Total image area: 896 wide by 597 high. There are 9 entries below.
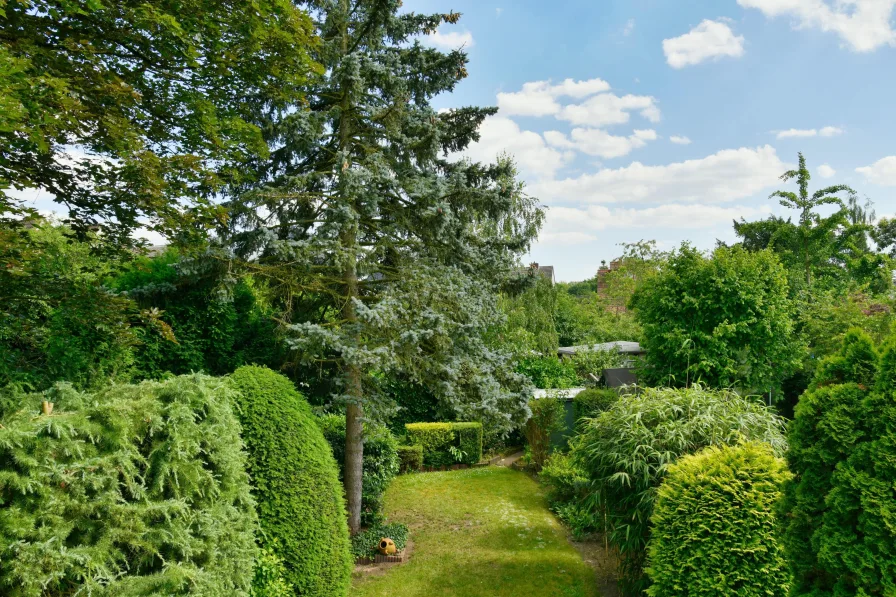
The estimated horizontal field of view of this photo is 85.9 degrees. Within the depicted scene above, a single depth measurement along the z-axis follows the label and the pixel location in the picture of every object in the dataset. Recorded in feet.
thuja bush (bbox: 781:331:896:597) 10.80
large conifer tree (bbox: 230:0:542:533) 22.49
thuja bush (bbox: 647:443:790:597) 15.72
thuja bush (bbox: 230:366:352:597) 16.49
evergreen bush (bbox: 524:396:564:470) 39.83
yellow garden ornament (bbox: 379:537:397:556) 25.55
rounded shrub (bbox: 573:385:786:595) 19.35
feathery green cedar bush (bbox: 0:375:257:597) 8.71
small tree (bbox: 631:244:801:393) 32.19
